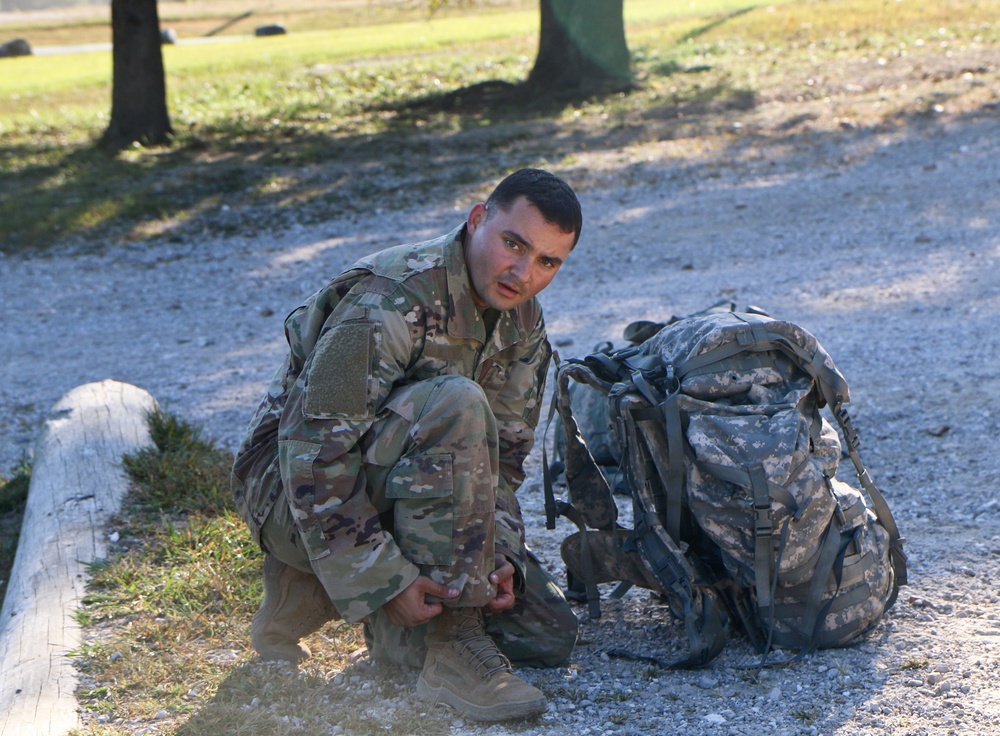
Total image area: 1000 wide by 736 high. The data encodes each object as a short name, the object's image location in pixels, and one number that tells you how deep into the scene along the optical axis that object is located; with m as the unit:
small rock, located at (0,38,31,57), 31.75
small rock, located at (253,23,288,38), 35.06
